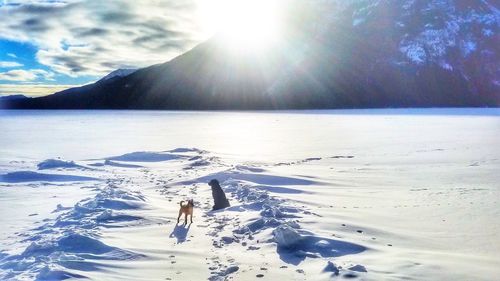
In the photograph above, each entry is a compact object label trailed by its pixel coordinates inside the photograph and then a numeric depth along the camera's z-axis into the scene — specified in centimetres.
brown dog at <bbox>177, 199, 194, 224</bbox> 1296
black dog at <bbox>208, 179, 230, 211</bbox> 1506
